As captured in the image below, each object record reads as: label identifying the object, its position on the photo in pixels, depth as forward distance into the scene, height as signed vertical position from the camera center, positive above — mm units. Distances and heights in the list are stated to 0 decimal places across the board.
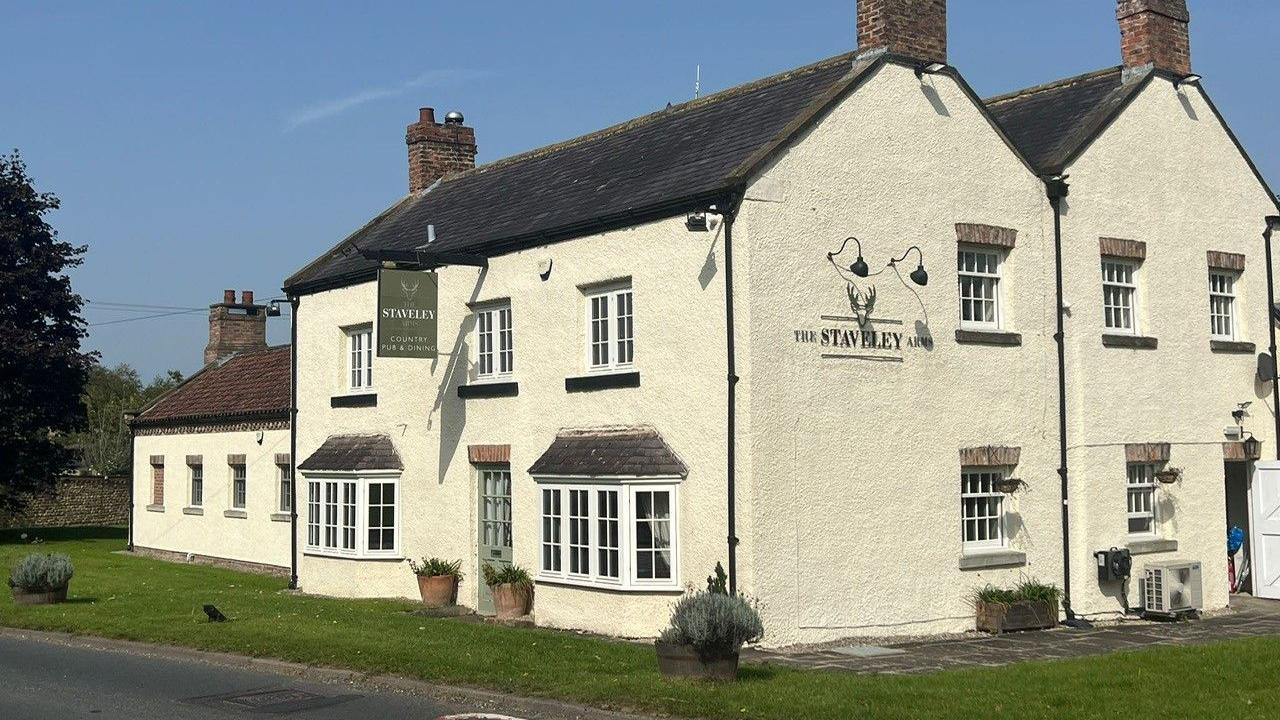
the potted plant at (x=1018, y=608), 17125 -2416
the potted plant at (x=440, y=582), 20562 -2357
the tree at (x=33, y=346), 35438 +2456
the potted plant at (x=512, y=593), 18797 -2319
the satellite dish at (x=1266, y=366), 20938 +867
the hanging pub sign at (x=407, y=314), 20016 +1827
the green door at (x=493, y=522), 19938 -1400
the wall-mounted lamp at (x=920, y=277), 16797 +1894
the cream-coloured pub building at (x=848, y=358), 16250 +958
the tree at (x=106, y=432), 60156 +207
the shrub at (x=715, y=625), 12047 -1806
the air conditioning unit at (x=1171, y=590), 18484 -2371
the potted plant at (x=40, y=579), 20156 -2176
